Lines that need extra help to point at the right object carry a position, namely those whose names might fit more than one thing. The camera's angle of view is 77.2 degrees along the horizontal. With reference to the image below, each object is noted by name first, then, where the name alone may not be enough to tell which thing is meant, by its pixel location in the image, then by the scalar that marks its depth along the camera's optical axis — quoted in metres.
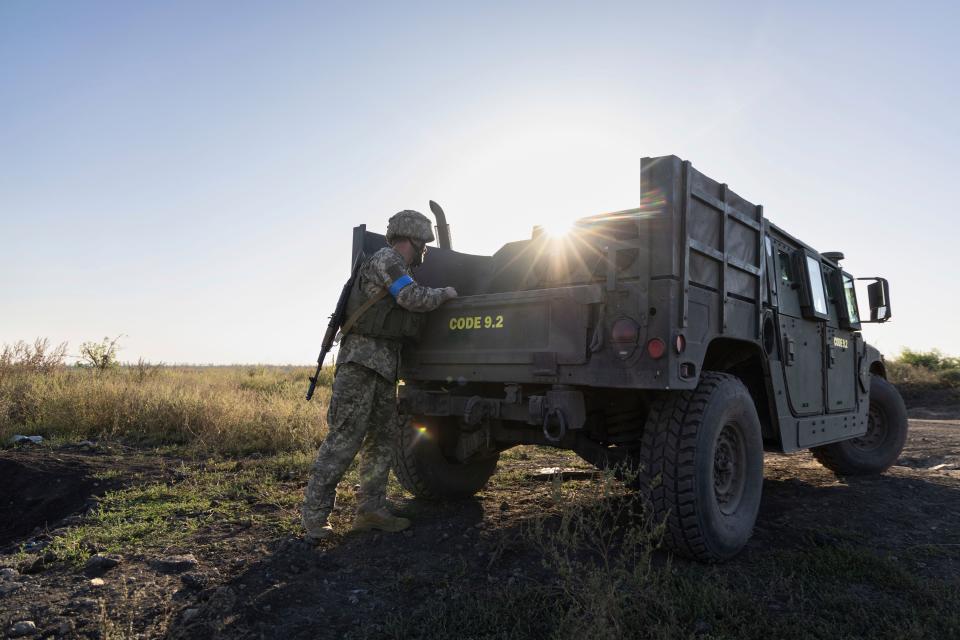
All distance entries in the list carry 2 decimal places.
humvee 3.30
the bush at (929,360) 18.98
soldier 3.90
